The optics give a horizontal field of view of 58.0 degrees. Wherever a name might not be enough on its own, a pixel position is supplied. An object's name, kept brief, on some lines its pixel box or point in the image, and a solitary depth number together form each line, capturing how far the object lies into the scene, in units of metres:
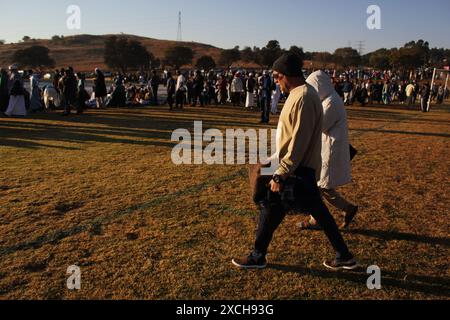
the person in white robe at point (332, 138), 4.23
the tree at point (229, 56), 87.12
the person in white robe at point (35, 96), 15.74
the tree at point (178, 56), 79.12
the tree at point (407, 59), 79.38
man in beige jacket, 3.12
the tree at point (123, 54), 69.12
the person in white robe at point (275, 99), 17.95
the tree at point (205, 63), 75.56
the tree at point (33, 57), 71.62
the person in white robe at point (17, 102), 13.96
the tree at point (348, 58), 84.00
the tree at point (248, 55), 85.11
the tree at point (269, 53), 73.50
